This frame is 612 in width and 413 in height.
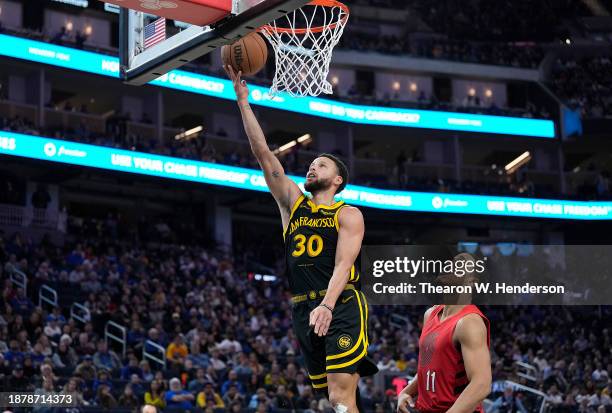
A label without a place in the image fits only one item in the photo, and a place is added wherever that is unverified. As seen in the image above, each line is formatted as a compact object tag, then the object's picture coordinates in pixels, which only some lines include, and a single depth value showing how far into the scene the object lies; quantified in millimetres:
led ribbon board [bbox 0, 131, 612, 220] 24859
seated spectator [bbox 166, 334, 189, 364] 17622
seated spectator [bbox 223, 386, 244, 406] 15764
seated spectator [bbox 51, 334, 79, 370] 16078
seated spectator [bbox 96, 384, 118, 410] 14219
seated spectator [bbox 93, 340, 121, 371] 16328
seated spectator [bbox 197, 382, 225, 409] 15234
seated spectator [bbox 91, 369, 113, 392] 14748
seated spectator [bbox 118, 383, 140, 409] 14539
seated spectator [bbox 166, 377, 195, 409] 15037
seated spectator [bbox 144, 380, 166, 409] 14758
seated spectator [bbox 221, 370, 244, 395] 16422
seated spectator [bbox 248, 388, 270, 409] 15530
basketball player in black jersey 5707
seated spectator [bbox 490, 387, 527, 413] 18078
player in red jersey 5262
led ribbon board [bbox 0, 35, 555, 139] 26531
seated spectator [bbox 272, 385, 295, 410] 16484
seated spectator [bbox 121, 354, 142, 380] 16188
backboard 6250
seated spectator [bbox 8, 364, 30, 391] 14105
